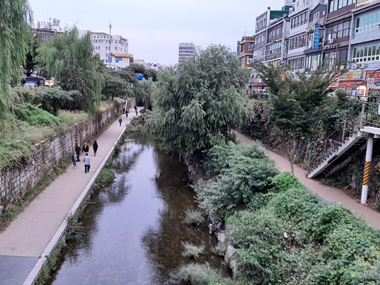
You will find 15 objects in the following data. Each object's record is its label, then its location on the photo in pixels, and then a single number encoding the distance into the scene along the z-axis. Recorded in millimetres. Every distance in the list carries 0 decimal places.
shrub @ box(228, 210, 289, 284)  9125
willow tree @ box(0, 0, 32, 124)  9336
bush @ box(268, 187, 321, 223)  10242
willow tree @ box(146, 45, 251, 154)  19516
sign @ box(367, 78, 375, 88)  14984
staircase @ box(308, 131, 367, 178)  13731
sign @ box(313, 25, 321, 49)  31516
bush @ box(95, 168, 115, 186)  19609
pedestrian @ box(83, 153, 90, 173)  19375
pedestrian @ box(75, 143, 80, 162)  21938
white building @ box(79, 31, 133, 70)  105275
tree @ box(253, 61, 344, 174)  14820
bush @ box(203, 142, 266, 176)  15812
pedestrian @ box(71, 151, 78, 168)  20688
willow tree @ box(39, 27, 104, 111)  27984
